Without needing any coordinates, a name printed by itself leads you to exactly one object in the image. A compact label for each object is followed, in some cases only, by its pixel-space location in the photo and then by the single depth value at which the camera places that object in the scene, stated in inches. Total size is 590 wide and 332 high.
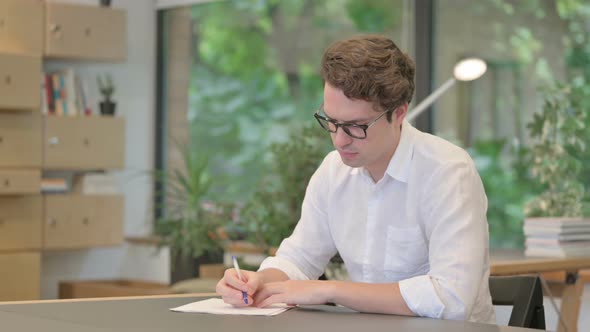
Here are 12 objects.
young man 84.8
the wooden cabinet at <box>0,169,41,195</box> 219.6
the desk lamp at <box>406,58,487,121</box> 153.3
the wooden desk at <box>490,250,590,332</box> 135.0
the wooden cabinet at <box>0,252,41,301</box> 222.4
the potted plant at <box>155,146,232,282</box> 211.3
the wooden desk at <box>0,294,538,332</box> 76.1
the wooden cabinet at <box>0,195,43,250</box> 226.9
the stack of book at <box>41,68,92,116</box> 235.0
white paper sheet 84.7
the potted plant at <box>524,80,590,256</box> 153.2
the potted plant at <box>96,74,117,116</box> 245.4
